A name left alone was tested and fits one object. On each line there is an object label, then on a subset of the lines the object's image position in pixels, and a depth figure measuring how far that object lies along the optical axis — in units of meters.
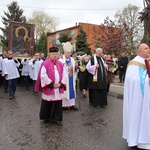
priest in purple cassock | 3.89
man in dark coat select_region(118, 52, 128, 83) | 9.86
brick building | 15.56
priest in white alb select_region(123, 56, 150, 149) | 2.83
